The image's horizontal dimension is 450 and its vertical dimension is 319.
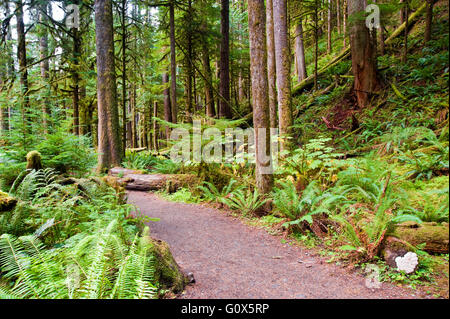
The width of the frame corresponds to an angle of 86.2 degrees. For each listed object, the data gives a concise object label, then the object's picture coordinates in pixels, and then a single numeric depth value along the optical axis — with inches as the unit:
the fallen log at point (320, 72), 515.9
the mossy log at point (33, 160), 207.9
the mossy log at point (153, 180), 334.9
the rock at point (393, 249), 102.3
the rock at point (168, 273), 102.8
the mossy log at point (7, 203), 120.8
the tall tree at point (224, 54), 502.0
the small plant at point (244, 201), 216.5
